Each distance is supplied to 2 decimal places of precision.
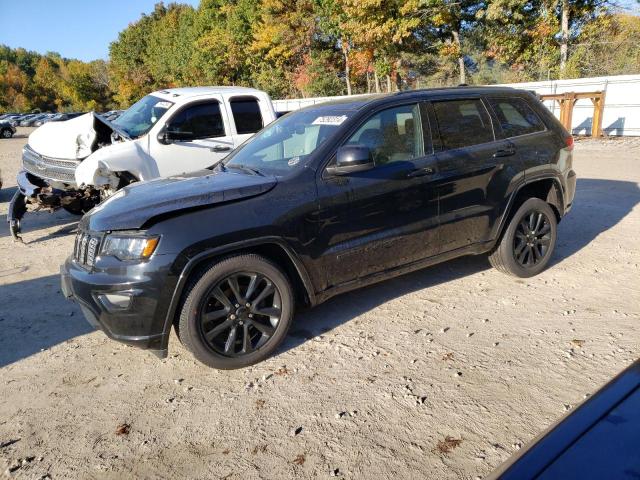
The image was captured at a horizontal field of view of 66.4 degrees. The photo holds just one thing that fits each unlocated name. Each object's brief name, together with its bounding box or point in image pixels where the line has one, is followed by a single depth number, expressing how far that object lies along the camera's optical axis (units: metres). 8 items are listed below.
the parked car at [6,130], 33.56
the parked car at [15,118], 57.48
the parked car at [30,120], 56.50
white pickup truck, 6.69
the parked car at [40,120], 54.32
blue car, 1.31
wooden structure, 15.59
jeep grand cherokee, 3.15
